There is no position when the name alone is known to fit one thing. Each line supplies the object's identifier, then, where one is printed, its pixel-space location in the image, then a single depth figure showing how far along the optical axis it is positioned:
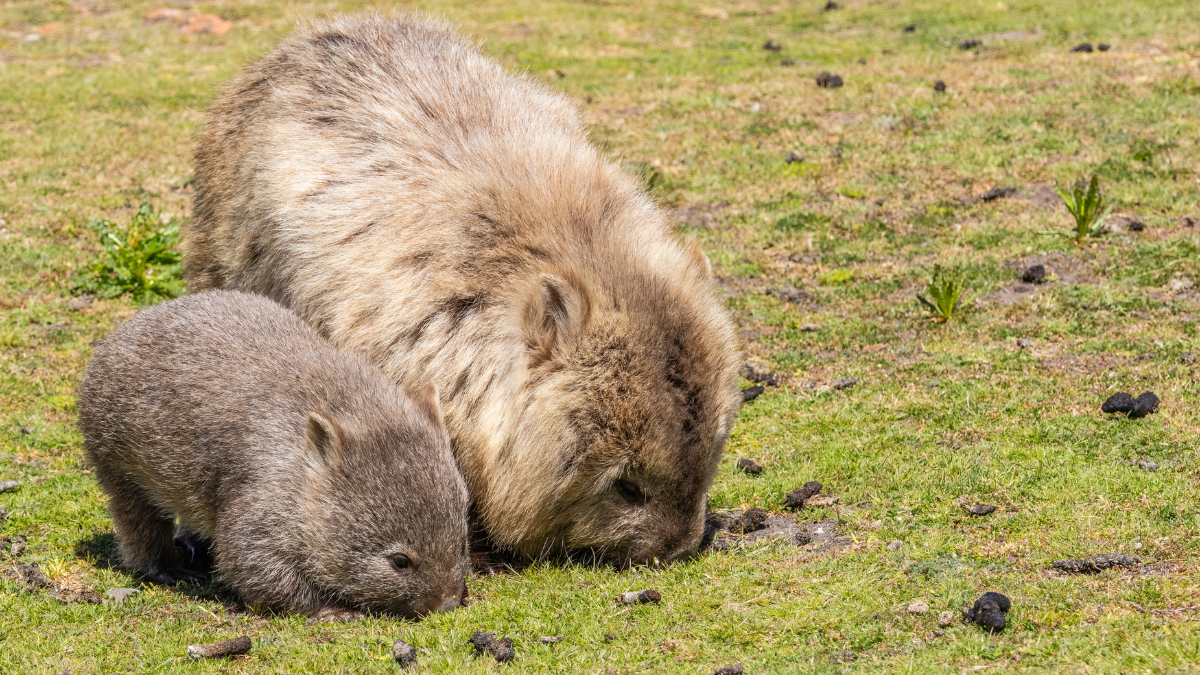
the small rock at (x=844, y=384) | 15.52
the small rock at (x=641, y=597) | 10.05
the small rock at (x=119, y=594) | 10.95
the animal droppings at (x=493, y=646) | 9.22
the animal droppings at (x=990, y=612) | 8.73
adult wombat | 10.16
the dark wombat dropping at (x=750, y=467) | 13.34
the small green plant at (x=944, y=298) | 17.09
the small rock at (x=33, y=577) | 11.15
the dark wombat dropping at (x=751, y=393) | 15.58
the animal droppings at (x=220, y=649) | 9.36
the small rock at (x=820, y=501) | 12.12
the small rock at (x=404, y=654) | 9.16
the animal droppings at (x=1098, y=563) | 9.62
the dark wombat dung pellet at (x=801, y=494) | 12.10
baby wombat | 10.12
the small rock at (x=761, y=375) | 16.03
